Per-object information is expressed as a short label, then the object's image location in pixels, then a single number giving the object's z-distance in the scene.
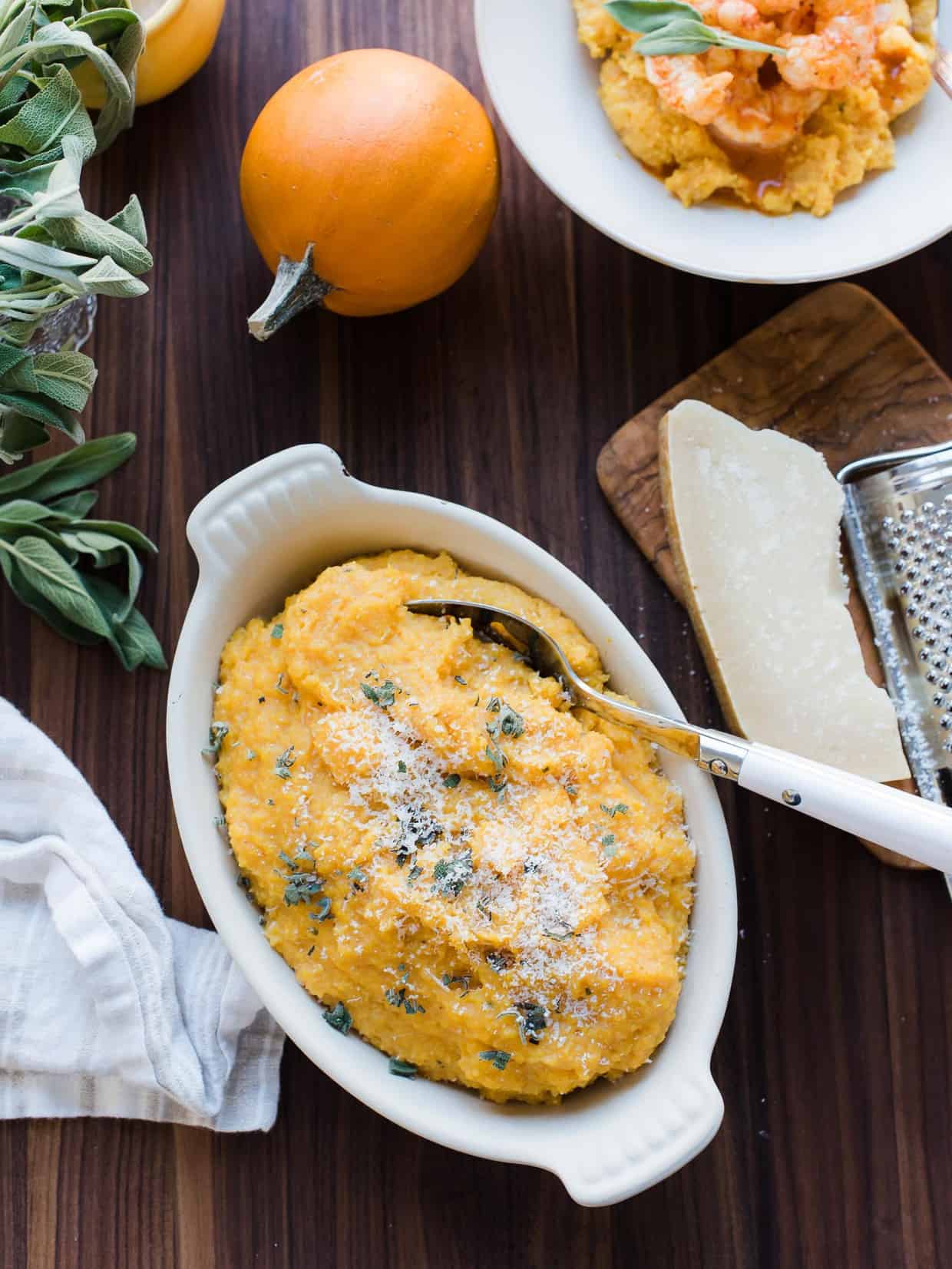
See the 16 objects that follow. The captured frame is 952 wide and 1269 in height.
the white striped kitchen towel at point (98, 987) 0.80
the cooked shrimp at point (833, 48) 0.77
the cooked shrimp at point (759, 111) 0.78
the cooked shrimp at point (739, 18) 0.77
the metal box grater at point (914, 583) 0.80
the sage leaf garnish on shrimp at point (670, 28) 0.76
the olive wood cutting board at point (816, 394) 0.83
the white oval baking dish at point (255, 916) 0.74
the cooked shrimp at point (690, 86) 0.77
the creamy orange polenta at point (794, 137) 0.79
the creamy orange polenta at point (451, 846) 0.74
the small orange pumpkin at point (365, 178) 0.78
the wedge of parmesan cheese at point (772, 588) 0.80
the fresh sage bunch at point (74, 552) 0.80
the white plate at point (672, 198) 0.79
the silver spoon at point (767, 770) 0.72
